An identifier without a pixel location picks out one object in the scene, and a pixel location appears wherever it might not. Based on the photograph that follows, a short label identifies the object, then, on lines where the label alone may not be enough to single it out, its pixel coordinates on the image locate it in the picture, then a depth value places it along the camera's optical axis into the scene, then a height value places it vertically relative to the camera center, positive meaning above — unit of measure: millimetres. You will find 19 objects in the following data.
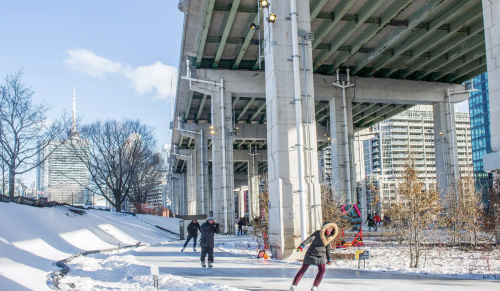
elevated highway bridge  15516 +8028
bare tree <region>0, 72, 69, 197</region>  31594 +4907
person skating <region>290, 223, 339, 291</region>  8352 -1081
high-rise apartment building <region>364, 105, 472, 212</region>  136125 +14708
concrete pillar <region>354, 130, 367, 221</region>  54000 +3990
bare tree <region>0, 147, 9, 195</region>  33188 +2105
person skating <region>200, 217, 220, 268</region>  13445 -1370
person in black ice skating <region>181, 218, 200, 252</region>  19547 -1572
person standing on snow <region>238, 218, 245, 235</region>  35559 -2401
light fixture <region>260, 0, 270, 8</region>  15172 +6369
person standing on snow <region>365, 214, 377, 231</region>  36156 -2622
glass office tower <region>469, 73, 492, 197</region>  103375 +15154
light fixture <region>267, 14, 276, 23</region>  15309 +5913
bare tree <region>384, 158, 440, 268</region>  12406 -550
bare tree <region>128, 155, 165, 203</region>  51666 +2088
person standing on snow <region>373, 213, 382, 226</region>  34631 -2229
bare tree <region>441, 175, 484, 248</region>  17172 -877
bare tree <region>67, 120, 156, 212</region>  44938 +4499
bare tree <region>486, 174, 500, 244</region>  12438 -608
